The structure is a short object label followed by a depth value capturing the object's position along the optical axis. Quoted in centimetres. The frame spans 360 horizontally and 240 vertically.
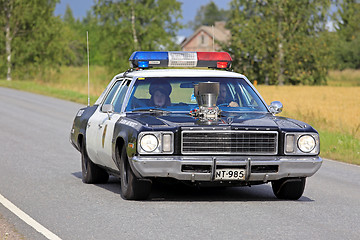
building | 13638
